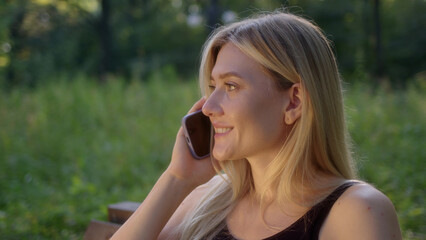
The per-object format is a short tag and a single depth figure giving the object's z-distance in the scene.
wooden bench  2.37
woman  1.78
